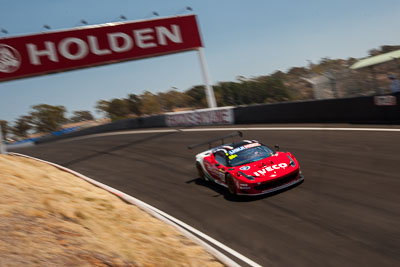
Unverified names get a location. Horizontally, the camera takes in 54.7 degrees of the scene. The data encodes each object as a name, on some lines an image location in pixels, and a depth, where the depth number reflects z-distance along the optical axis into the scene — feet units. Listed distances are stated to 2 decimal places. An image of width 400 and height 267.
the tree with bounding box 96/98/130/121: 235.40
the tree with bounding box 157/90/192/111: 153.07
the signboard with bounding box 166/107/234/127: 80.68
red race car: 30.68
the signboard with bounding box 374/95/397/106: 48.24
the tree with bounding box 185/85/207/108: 159.02
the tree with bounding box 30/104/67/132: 282.77
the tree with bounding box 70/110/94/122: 327.67
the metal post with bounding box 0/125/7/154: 65.26
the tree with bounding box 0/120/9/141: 246.88
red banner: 85.51
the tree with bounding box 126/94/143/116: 231.30
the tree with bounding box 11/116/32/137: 282.15
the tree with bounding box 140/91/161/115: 222.28
